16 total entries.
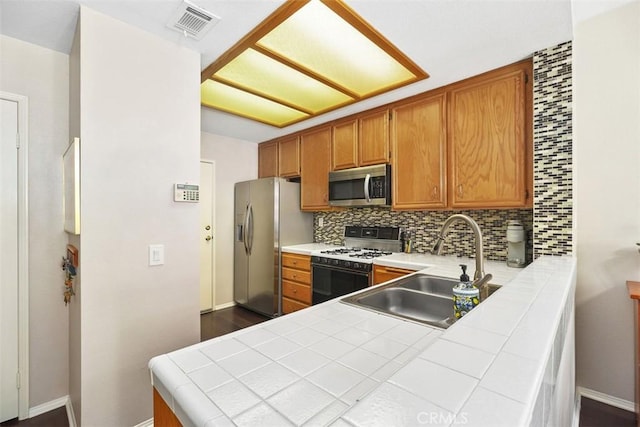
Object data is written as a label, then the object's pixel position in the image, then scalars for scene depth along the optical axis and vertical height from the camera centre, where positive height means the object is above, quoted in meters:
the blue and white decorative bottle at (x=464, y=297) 1.06 -0.32
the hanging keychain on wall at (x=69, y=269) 1.68 -0.33
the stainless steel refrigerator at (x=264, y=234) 3.49 -0.26
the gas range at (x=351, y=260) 2.67 -0.46
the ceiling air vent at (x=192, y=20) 1.55 +1.14
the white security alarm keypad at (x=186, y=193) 1.87 +0.16
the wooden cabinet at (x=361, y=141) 2.91 +0.80
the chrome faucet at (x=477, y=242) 1.30 -0.14
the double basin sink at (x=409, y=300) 1.41 -0.45
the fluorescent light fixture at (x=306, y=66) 1.66 +1.15
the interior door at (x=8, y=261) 1.79 -0.28
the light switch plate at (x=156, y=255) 1.78 -0.25
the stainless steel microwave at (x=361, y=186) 2.86 +0.30
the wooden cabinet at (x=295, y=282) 3.20 -0.79
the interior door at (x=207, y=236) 3.78 -0.29
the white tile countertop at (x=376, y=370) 0.40 -0.38
